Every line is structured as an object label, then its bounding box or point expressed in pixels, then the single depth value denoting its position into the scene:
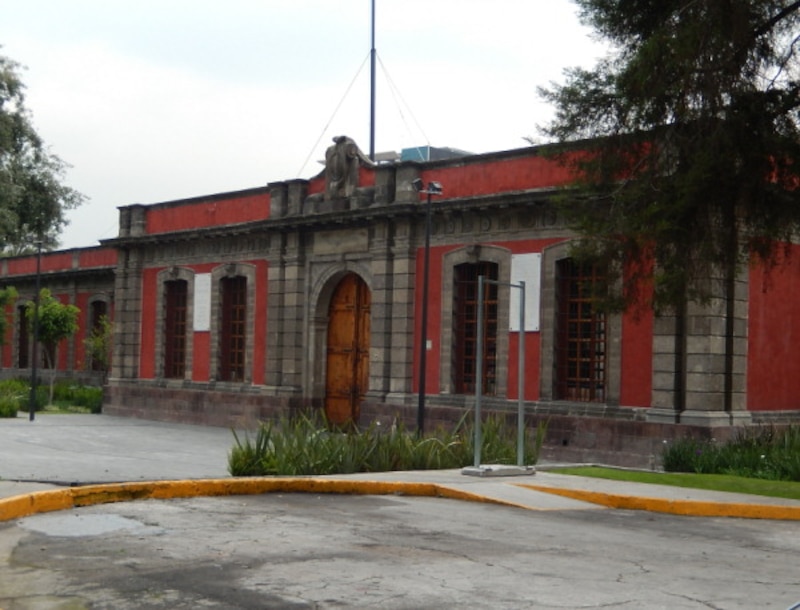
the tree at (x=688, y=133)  14.16
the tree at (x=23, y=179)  44.94
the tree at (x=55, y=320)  36.97
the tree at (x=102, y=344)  38.09
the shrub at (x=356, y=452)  15.12
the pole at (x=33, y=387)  30.23
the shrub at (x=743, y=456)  16.47
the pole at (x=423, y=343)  21.34
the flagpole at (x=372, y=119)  45.01
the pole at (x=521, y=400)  15.40
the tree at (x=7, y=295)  39.38
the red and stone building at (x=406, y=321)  20.41
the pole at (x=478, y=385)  14.94
